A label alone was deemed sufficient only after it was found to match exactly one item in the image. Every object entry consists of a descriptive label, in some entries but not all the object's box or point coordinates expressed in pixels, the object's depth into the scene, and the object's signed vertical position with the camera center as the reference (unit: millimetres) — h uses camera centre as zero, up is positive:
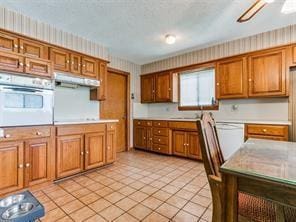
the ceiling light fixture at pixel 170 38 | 3216 +1406
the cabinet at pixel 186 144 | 3645 -734
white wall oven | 2066 +141
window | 3998 +560
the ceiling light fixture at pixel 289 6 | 1614 +1047
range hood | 2852 +565
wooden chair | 979 -572
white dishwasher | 3092 -452
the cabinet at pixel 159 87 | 4441 +672
